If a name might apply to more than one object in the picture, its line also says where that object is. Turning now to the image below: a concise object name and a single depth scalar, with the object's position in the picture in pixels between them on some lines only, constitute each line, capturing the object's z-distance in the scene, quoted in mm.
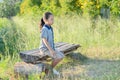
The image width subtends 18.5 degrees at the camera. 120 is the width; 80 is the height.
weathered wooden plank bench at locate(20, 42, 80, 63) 7735
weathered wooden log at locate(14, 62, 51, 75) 7318
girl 7623
